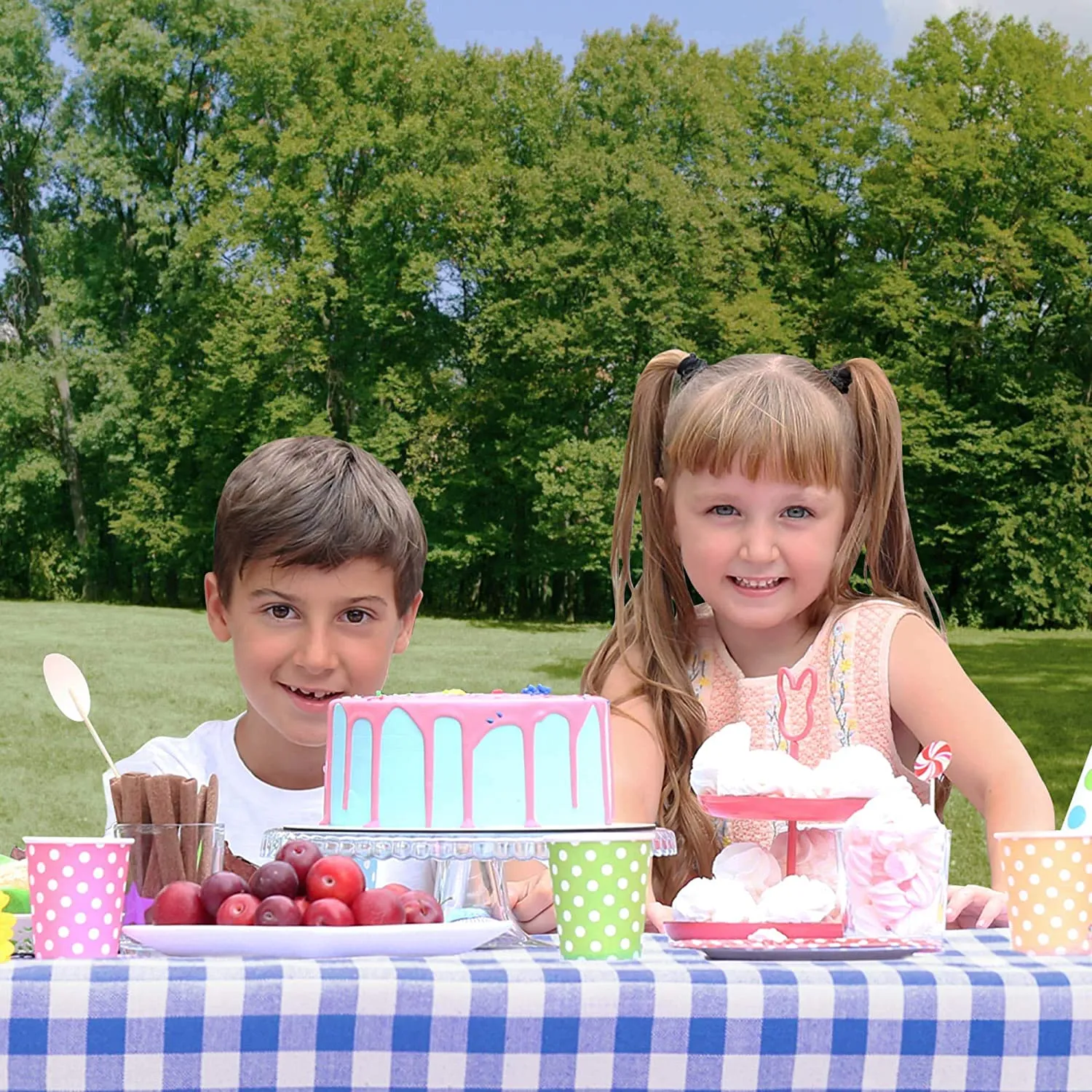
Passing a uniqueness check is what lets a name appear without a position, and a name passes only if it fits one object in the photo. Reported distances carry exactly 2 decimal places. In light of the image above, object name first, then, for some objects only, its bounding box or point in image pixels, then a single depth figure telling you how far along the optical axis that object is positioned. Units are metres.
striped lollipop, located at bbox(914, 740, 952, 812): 2.00
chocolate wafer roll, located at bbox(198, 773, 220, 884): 1.94
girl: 2.68
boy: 2.76
